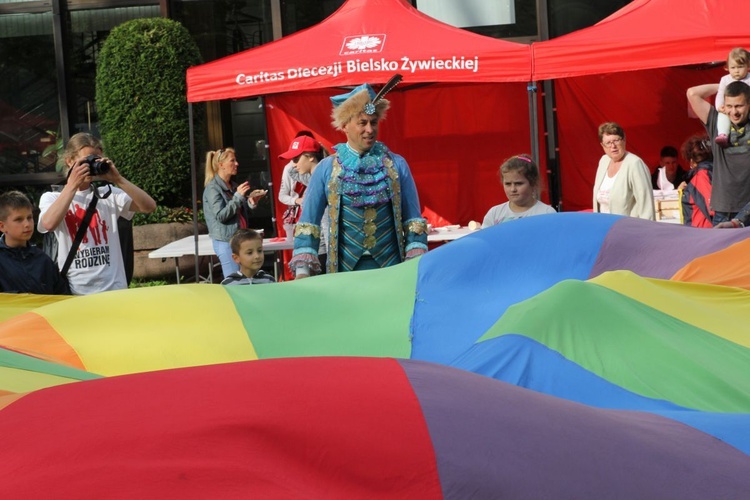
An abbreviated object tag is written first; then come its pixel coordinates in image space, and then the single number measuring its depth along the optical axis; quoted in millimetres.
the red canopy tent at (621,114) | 11656
